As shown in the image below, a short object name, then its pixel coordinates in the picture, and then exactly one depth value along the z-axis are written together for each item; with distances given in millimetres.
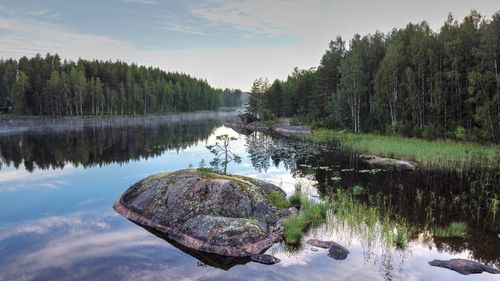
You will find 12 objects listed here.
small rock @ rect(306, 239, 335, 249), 15359
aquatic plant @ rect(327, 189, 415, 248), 15859
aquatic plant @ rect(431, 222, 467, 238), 16562
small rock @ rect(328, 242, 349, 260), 14477
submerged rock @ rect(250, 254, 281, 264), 14125
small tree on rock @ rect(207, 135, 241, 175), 27312
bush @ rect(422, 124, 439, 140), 46500
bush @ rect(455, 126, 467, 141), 42125
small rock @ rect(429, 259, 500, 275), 13109
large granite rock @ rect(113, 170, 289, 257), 15430
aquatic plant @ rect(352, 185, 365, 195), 23995
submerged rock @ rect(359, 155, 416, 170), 33153
